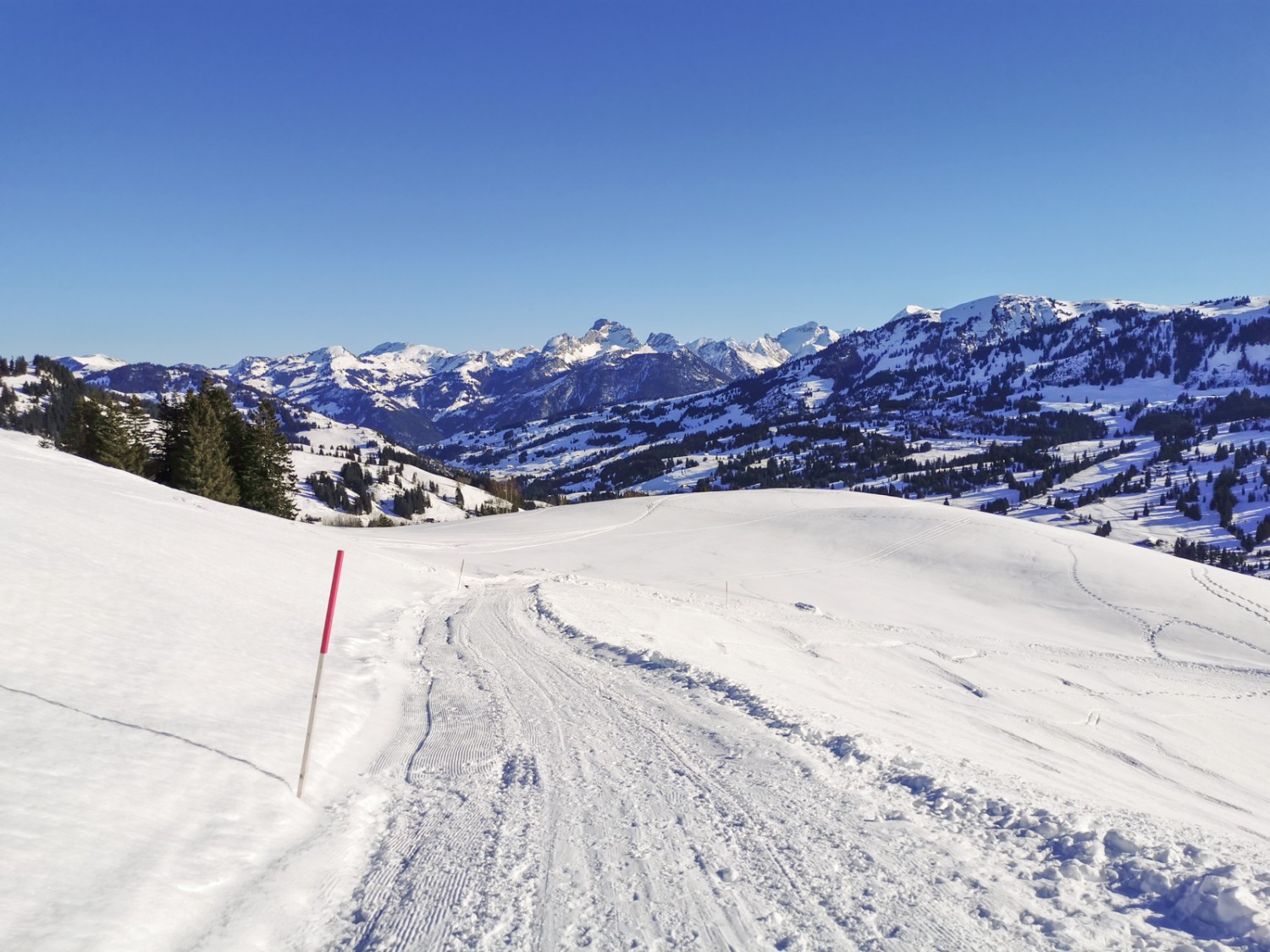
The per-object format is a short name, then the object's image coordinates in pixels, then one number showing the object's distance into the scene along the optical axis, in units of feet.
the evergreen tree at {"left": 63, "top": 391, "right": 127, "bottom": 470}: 152.25
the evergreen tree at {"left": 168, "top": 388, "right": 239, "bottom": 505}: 144.36
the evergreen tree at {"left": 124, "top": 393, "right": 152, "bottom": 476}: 158.51
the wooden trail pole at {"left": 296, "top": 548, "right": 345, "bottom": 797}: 23.61
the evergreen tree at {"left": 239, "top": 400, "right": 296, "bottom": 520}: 160.15
